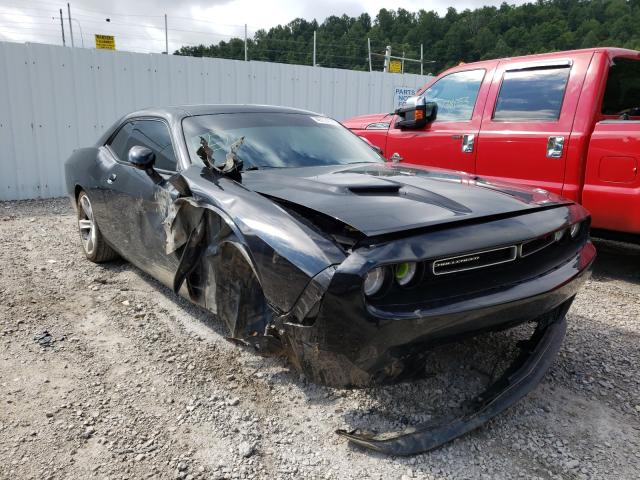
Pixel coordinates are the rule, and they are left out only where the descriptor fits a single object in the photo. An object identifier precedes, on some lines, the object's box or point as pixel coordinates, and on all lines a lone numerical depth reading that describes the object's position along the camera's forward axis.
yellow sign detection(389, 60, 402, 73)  13.69
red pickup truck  3.82
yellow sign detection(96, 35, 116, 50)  8.82
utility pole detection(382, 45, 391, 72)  13.37
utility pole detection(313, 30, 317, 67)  13.86
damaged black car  1.82
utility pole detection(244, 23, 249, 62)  12.33
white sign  10.88
